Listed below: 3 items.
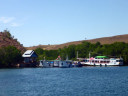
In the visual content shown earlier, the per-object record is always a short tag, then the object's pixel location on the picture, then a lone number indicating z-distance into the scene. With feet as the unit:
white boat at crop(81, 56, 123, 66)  588.58
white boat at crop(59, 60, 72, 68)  538.96
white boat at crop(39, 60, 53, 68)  545.03
